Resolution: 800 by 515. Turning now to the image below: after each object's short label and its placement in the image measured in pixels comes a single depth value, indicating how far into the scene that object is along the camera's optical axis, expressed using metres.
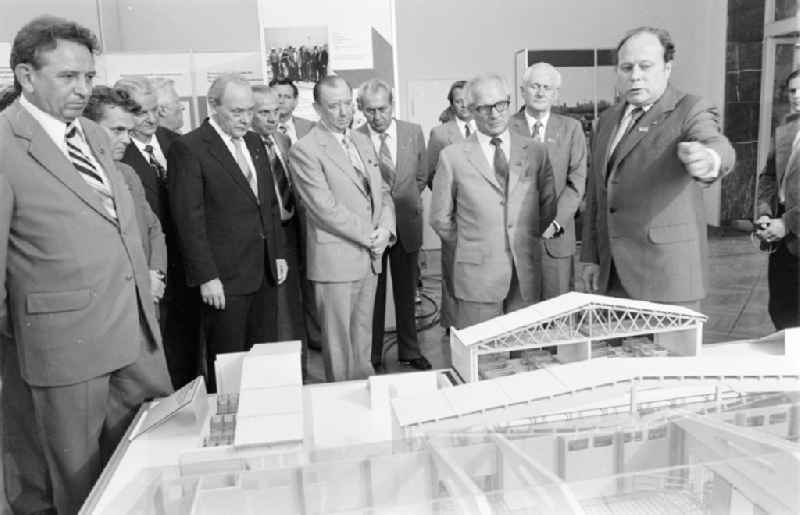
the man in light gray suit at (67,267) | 1.79
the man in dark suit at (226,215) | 2.73
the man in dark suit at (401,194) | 3.69
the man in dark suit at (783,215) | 2.83
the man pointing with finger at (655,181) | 2.30
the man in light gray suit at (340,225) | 3.01
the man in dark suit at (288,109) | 4.31
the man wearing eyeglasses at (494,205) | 2.75
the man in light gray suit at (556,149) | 3.43
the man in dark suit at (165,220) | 2.87
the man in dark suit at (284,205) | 3.54
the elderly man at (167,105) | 3.63
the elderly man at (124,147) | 2.44
